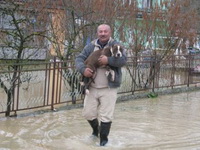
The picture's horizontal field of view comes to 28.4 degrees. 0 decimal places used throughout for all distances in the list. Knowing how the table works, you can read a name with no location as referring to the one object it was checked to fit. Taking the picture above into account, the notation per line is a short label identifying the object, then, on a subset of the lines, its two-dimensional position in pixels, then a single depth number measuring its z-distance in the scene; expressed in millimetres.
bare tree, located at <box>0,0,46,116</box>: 7926
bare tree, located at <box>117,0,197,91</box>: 11648
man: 5691
